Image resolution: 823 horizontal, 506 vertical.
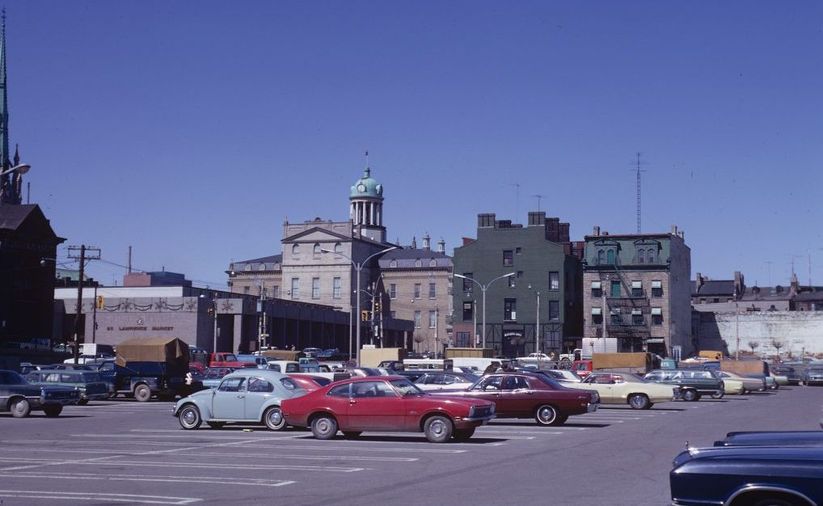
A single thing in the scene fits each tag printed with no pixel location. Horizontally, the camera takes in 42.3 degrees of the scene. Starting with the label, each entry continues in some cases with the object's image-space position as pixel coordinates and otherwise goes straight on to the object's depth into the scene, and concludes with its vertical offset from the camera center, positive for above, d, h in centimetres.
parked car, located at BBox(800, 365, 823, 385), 7238 -152
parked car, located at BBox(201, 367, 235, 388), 4353 -124
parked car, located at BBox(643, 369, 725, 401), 4803 -136
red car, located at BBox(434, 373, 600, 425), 2973 -143
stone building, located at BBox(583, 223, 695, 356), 9925 +571
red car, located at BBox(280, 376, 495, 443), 2328 -140
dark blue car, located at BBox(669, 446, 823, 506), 937 -112
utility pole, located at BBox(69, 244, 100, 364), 6028 +317
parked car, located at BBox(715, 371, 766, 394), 5612 -170
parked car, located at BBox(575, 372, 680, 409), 3934 -145
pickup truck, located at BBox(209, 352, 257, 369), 5784 -90
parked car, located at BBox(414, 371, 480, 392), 3491 -107
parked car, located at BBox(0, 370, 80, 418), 3303 -169
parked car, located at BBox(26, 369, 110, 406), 3981 -142
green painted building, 10394 +606
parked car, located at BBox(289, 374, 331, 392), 2895 -101
